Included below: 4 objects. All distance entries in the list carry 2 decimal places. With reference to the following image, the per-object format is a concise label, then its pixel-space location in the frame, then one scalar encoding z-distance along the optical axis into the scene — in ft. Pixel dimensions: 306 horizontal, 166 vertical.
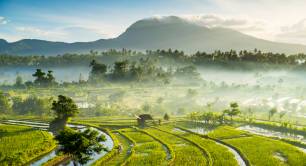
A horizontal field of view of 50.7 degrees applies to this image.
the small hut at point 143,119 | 247.09
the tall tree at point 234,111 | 264.01
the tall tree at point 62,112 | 221.05
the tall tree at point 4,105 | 301.22
